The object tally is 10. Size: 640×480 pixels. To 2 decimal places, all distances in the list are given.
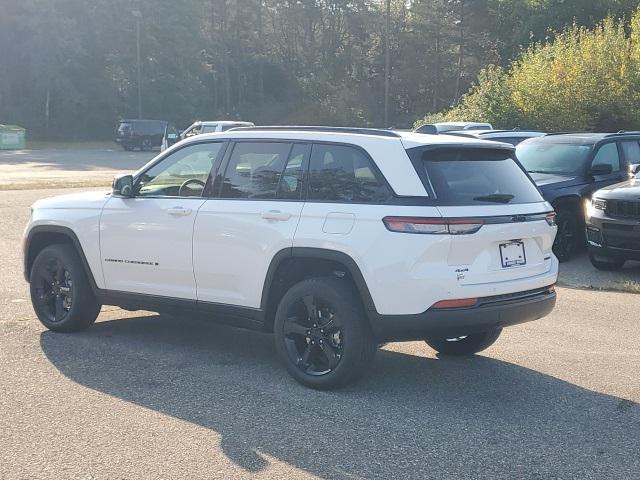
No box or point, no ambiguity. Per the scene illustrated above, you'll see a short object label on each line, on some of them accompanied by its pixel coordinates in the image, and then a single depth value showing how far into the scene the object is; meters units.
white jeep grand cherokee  5.34
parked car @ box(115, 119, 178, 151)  49.84
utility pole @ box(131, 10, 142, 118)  54.03
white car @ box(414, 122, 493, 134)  21.16
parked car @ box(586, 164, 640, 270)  10.27
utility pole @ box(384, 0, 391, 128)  43.29
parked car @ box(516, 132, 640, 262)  11.98
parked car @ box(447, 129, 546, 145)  16.17
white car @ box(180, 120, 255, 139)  28.03
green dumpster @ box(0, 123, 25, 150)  49.97
